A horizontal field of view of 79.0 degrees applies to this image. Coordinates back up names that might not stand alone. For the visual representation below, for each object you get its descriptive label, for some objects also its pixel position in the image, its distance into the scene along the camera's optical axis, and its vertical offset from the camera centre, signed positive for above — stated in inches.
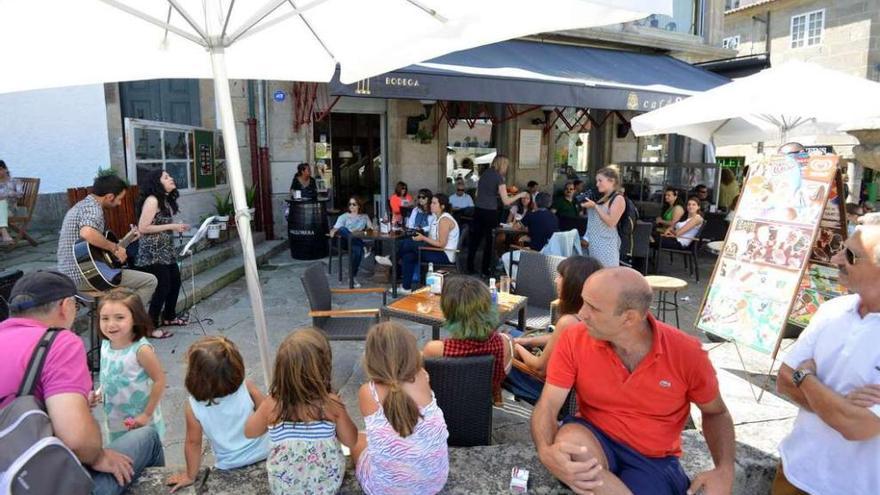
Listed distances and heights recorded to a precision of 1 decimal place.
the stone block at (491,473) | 85.5 -49.5
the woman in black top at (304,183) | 322.3 -4.6
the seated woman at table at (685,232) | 292.4 -30.4
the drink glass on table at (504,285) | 181.4 -37.4
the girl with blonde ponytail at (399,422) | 78.0 -36.2
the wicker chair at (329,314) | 156.6 -40.7
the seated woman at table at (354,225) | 275.0 -26.4
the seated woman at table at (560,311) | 120.4 -30.7
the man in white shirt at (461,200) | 358.6 -16.2
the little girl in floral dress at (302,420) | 77.4 -35.9
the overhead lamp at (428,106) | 396.8 +51.9
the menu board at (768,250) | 136.6 -19.6
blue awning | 222.2 +45.1
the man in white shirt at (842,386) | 72.7 -29.4
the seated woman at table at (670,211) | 319.3 -21.7
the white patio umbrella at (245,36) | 100.9 +29.5
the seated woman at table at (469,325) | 110.3 -30.9
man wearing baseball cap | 66.4 -24.6
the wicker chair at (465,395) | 97.7 -41.2
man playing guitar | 159.0 -14.7
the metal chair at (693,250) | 291.4 -40.4
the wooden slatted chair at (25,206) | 291.1 -17.9
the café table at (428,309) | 148.7 -38.4
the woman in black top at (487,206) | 279.8 -15.9
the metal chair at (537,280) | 183.5 -36.0
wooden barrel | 318.0 -31.3
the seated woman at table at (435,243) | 241.1 -30.7
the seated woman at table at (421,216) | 278.5 -20.9
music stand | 174.5 -19.9
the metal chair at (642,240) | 269.1 -31.9
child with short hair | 84.1 -37.6
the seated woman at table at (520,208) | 334.3 -21.0
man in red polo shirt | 76.0 -32.9
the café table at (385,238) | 243.8 -29.1
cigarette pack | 84.7 -48.4
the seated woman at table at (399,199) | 316.1 -14.3
